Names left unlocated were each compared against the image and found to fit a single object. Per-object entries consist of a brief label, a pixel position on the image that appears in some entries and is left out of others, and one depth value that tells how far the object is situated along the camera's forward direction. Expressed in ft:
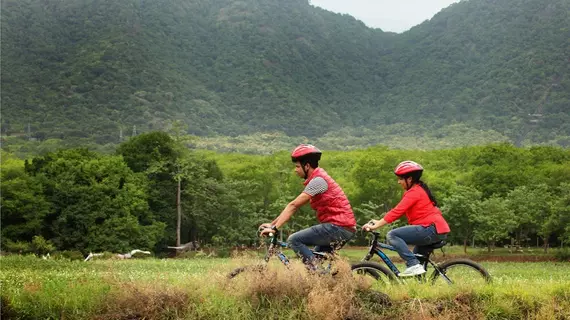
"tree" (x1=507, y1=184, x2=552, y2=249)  208.13
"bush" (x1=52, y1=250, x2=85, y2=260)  143.43
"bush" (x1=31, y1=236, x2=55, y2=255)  163.84
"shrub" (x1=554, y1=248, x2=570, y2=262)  180.55
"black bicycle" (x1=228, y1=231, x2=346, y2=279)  31.94
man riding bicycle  31.94
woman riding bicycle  32.94
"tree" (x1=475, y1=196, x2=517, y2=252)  203.62
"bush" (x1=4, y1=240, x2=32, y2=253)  165.07
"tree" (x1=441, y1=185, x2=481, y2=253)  215.72
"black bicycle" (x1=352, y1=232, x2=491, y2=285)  32.68
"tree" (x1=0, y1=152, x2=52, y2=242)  175.52
